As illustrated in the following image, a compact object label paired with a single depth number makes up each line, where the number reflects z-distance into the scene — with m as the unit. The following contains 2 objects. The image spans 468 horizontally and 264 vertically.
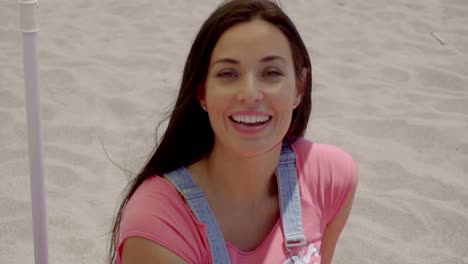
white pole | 2.05
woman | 1.99
